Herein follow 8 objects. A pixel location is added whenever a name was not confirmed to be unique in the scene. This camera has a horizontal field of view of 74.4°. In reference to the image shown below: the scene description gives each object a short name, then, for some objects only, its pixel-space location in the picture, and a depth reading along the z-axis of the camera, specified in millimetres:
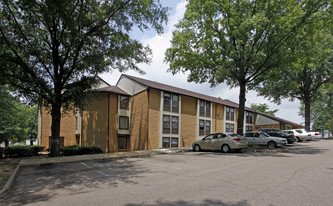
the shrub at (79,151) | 16641
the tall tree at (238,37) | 17453
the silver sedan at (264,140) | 19953
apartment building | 23312
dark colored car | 23641
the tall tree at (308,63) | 17784
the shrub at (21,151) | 16406
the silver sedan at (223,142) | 16641
